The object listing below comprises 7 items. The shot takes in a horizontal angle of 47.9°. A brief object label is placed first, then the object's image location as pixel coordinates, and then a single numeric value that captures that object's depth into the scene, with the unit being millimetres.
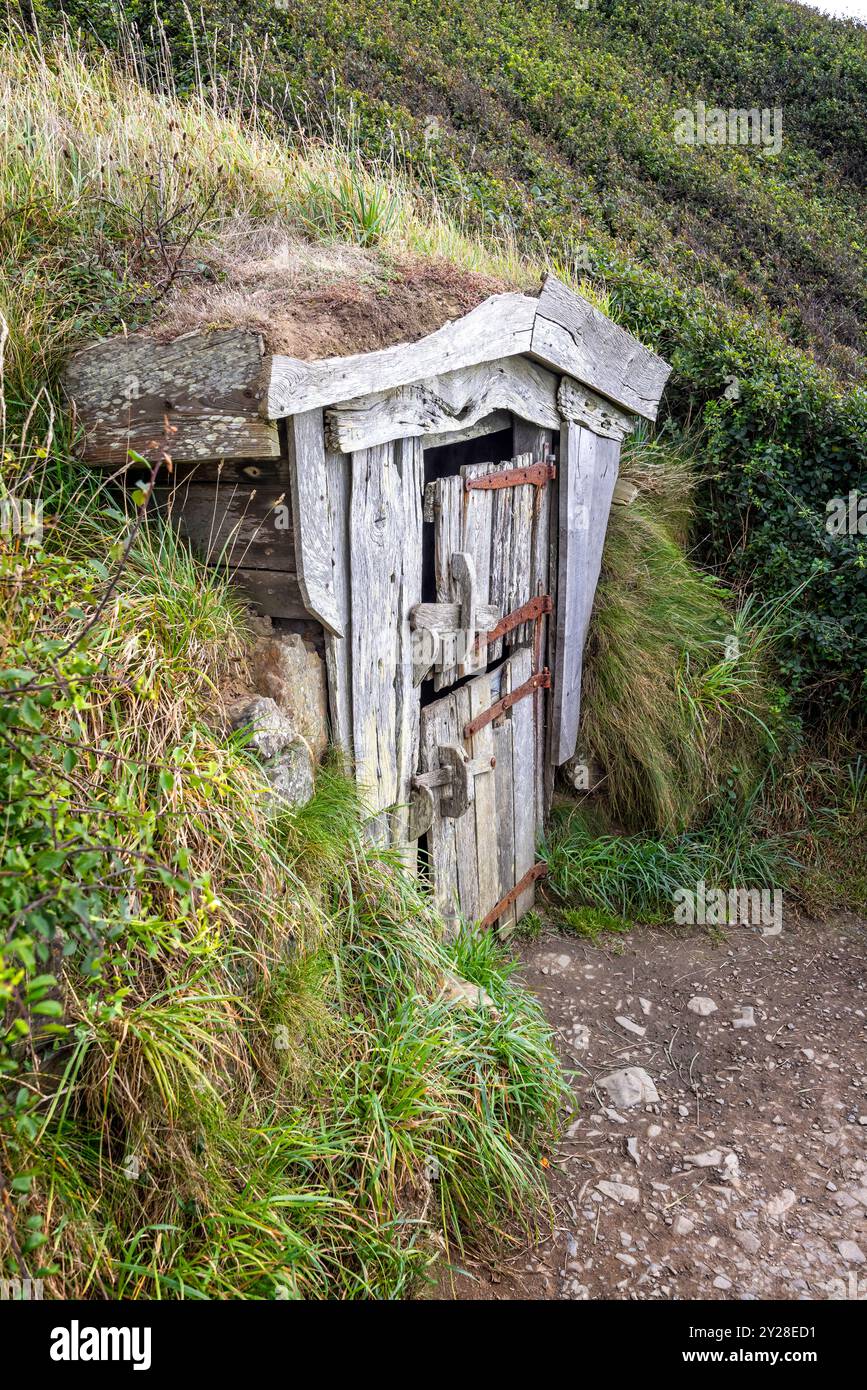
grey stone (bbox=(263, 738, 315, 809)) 3287
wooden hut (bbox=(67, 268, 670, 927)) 3283
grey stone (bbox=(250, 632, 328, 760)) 3486
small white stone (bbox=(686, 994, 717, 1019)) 5168
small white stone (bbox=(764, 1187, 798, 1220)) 3957
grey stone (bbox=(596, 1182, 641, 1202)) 3918
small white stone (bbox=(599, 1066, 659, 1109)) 4469
